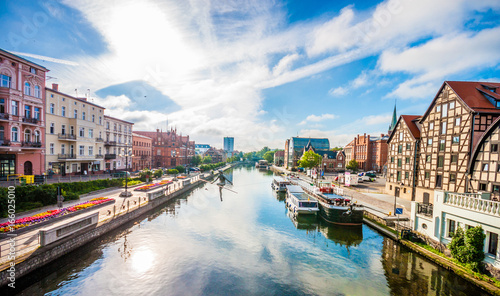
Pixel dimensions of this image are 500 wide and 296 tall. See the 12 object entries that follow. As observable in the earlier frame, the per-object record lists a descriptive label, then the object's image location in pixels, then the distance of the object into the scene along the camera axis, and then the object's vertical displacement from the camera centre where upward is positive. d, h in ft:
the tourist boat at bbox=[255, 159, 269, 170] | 404.61 -40.94
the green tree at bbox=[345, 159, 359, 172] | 201.47 -17.36
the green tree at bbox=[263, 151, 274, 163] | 509.10 -29.88
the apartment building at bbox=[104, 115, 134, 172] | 144.56 -0.28
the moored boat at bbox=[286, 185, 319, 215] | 83.51 -23.87
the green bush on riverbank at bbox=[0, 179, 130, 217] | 52.51 -16.79
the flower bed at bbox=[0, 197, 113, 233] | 43.06 -18.32
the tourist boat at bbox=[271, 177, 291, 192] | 141.34 -26.86
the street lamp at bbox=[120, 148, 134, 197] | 86.36 -21.69
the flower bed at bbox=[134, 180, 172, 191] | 100.83 -22.73
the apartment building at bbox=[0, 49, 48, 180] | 77.51 +8.52
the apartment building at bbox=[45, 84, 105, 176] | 101.60 +2.50
